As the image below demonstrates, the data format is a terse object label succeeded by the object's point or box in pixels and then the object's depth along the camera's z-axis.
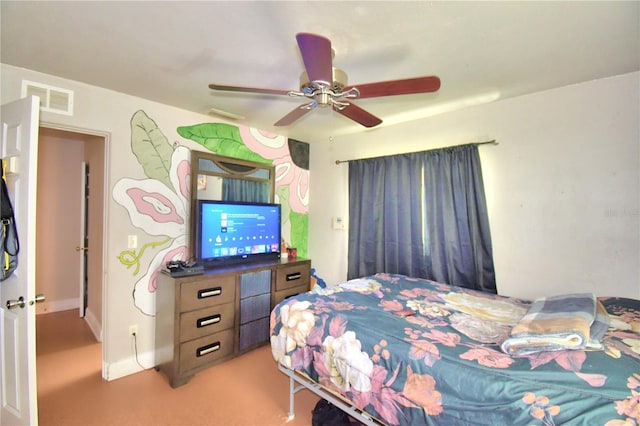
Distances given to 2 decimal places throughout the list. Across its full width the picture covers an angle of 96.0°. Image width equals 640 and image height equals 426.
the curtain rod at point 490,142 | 2.53
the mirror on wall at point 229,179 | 2.96
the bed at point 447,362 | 1.04
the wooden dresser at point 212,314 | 2.39
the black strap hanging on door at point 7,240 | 1.62
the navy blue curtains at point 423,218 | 2.58
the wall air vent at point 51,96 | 2.09
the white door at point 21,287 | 1.58
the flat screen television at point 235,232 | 2.81
